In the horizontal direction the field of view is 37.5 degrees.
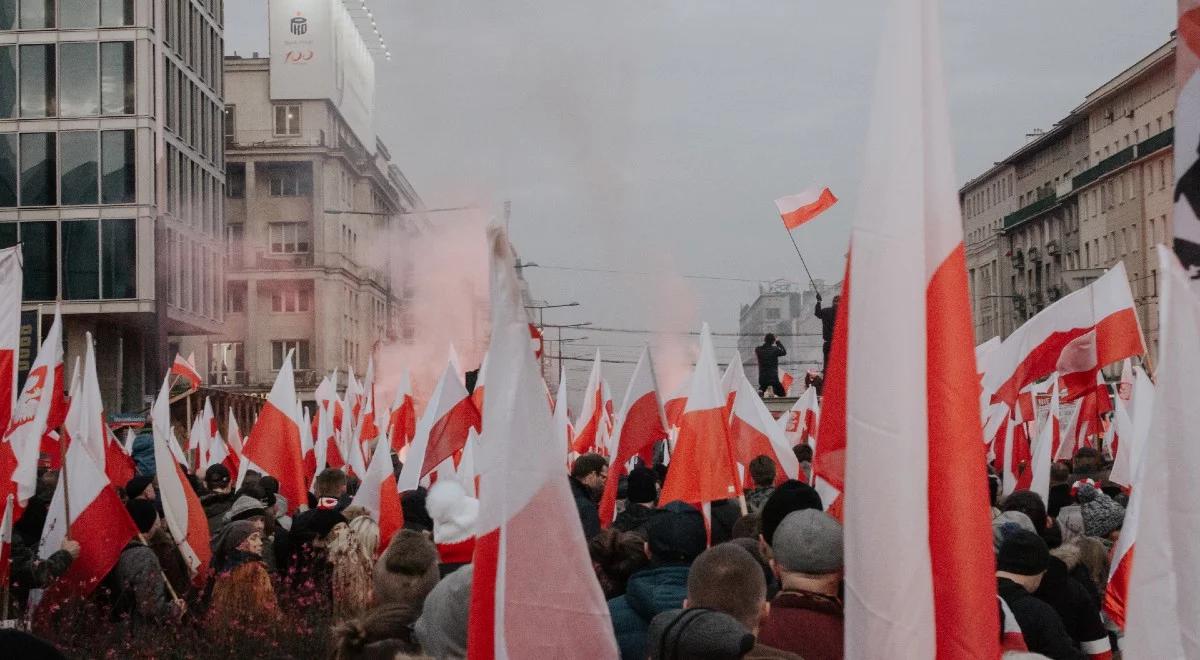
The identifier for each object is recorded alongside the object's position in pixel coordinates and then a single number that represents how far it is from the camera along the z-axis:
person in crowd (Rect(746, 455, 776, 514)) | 12.64
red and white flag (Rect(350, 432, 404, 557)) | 11.98
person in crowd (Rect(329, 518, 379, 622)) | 9.91
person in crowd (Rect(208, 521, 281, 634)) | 10.01
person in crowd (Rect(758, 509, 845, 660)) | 5.53
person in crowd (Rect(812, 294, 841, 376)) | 26.27
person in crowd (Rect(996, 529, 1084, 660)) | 7.00
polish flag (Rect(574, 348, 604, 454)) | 22.17
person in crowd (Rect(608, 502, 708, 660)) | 6.90
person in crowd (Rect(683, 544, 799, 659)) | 5.30
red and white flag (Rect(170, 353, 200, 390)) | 30.86
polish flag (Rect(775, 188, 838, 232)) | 24.34
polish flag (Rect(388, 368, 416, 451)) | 24.00
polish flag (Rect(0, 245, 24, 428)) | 12.42
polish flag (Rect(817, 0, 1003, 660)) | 4.64
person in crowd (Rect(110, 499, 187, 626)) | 10.50
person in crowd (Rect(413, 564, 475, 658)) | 6.07
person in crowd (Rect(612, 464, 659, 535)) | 11.23
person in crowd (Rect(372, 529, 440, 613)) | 6.72
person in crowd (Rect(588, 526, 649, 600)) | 7.93
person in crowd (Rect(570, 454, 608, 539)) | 11.74
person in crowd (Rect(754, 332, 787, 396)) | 33.75
